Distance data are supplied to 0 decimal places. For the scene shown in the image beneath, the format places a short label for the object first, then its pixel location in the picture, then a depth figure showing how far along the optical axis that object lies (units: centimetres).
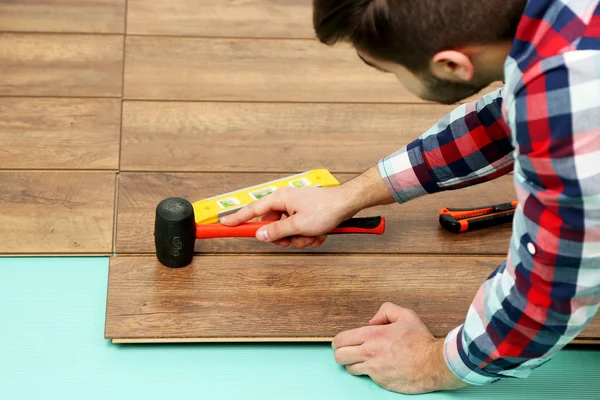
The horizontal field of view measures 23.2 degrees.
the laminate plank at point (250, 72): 228
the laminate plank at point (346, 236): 198
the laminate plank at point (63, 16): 243
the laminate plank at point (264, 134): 213
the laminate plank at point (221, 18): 245
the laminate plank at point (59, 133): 211
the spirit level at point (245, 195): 196
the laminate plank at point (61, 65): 227
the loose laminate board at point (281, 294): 186
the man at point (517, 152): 153
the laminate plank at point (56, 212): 197
